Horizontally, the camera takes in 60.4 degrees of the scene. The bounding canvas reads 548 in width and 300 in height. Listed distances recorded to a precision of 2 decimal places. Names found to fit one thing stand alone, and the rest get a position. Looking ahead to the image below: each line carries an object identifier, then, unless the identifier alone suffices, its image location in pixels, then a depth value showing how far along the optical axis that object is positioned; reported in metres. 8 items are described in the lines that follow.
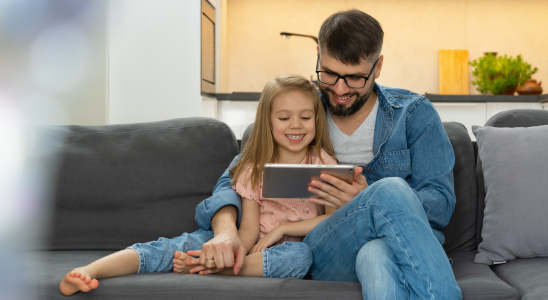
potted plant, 3.37
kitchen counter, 3.09
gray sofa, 1.60
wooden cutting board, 4.12
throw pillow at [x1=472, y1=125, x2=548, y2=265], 1.40
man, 1.04
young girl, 1.27
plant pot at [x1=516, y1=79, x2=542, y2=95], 3.30
